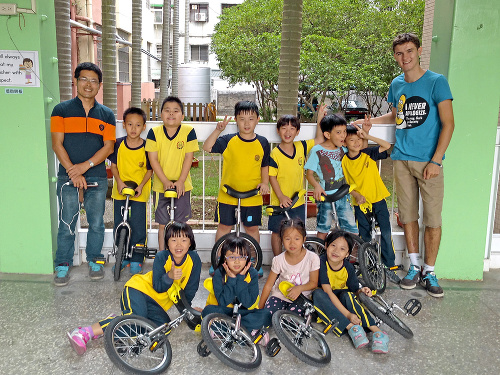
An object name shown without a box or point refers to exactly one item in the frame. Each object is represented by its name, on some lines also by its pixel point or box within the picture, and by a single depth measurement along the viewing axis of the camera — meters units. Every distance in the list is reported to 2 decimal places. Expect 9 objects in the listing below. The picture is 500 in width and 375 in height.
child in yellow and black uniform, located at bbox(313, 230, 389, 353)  3.12
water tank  25.34
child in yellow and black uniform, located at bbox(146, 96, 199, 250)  4.01
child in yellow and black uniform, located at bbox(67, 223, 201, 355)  3.03
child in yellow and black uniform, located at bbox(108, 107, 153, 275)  4.10
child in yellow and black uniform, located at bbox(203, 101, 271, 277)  3.98
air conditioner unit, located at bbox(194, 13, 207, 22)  34.09
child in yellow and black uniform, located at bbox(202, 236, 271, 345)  3.12
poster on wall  3.90
